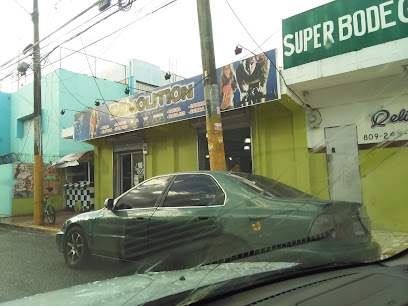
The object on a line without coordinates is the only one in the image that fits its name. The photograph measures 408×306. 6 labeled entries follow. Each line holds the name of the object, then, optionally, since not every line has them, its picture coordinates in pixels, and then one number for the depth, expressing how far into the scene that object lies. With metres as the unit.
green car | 2.75
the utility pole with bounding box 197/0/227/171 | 5.88
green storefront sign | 5.82
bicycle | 10.39
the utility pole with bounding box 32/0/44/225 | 10.34
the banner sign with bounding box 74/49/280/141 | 7.38
